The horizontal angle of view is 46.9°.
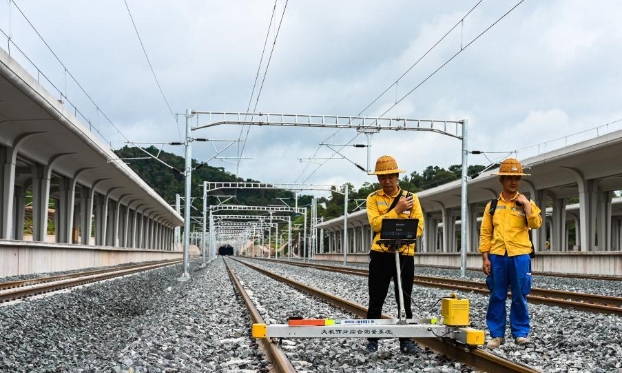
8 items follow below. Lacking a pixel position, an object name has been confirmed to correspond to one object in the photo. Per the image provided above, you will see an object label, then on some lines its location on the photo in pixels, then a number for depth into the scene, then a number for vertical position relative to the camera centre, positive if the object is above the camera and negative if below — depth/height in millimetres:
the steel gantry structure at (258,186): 43634 +3078
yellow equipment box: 6426 -704
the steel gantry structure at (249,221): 83125 +1627
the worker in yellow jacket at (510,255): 7004 -207
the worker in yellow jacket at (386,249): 6812 -146
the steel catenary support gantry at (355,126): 25672 +3948
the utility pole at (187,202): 25156 +1086
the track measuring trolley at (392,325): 6438 -838
